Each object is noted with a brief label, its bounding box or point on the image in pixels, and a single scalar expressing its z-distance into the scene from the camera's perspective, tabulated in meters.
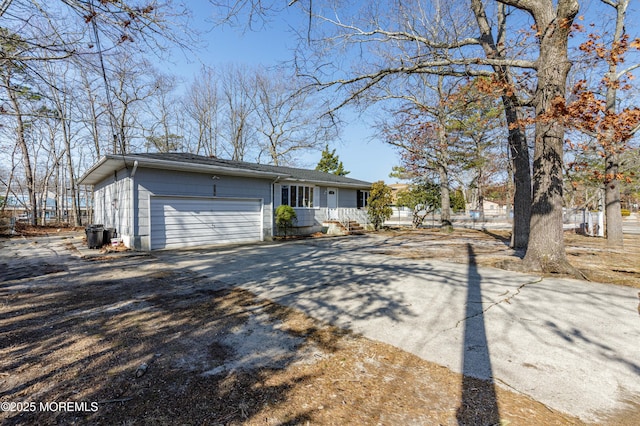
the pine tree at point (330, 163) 32.56
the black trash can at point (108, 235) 9.63
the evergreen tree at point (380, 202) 16.55
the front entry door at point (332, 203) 16.25
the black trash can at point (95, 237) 9.32
